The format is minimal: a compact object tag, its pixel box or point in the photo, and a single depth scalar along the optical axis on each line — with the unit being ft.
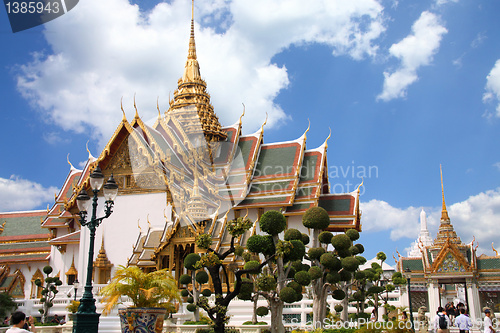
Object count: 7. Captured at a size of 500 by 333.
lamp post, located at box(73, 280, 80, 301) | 49.07
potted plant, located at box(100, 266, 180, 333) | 24.48
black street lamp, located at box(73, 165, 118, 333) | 24.21
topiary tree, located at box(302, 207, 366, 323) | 38.09
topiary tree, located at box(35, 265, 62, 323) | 50.75
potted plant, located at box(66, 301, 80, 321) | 44.47
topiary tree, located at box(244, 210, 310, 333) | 33.09
